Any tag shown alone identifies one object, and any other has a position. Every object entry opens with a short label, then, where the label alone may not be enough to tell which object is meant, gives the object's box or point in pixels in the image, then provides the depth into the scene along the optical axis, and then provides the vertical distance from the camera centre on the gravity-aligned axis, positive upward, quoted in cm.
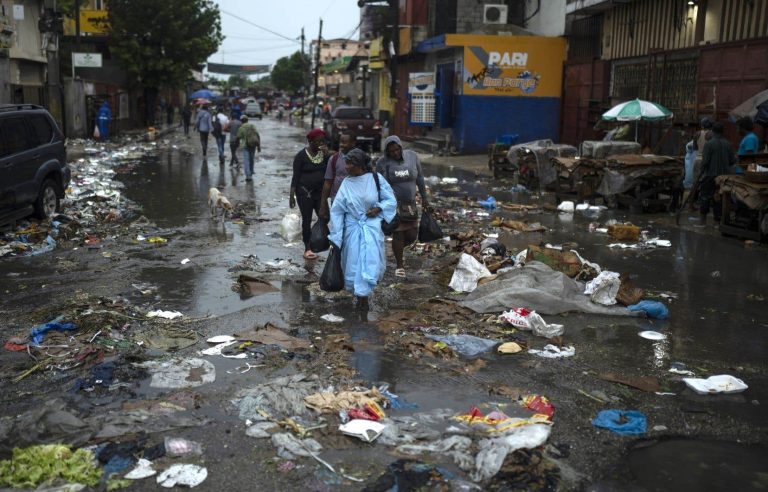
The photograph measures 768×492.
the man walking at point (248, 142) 1889 -60
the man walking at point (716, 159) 1297 -49
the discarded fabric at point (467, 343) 652 -191
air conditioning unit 3023 +436
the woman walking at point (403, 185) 907 -75
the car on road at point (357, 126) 3066 -20
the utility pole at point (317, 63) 5244 +434
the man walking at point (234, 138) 2228 -60
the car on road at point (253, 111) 6258 +57
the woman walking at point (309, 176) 990 -74
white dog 1384 -156
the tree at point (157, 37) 4069 +424
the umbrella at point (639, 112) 1708 +37
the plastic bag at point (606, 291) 792 -169
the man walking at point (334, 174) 873 -62
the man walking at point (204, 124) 2525 -24
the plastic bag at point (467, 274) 865 -171
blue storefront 2822 +139
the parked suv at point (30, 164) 1145 -82
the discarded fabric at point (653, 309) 764 -180
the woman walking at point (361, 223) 755 -102
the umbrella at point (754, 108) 1319 +41
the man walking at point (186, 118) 4143 -10
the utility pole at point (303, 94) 6235 +248
